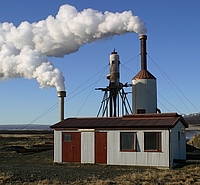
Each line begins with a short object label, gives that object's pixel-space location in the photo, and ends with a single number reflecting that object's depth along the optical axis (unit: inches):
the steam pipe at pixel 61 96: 1467.5
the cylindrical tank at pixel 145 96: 1386.6
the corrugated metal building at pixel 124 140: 967.6
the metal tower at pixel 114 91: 1430.9
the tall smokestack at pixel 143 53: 1418.6
